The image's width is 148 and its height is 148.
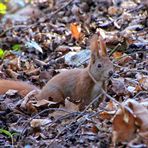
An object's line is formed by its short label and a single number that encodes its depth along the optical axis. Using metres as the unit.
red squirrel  11.41
